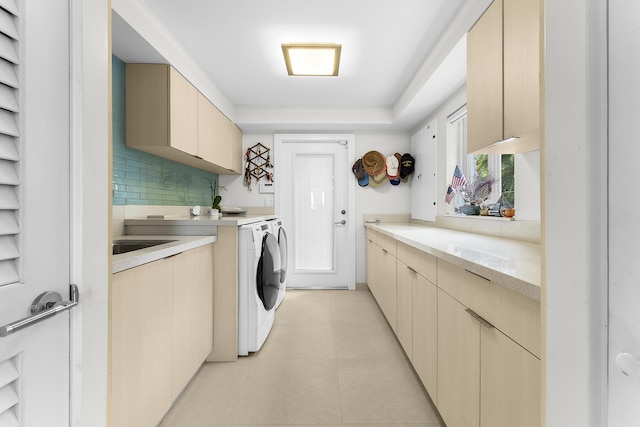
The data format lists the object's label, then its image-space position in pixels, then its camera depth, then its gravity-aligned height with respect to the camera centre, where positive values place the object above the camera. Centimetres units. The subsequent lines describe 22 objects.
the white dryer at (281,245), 290 -33
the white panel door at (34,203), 58 +2
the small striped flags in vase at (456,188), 265 +23
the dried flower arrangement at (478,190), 227 +18
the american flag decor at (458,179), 261 +30
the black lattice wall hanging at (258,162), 384 +66
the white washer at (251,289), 210 -55
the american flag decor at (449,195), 279 +17
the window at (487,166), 207 +37
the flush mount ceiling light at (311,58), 219 +122
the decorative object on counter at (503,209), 193 +3
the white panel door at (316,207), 387 +8
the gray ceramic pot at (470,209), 240 +3
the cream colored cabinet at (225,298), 204 -58
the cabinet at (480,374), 79 -52
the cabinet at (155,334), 109 -55
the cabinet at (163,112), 208 +74
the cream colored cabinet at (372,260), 319 -53
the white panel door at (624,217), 43 -1
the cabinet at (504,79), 120 +62
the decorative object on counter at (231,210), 306 +3
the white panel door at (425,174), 313 +44
